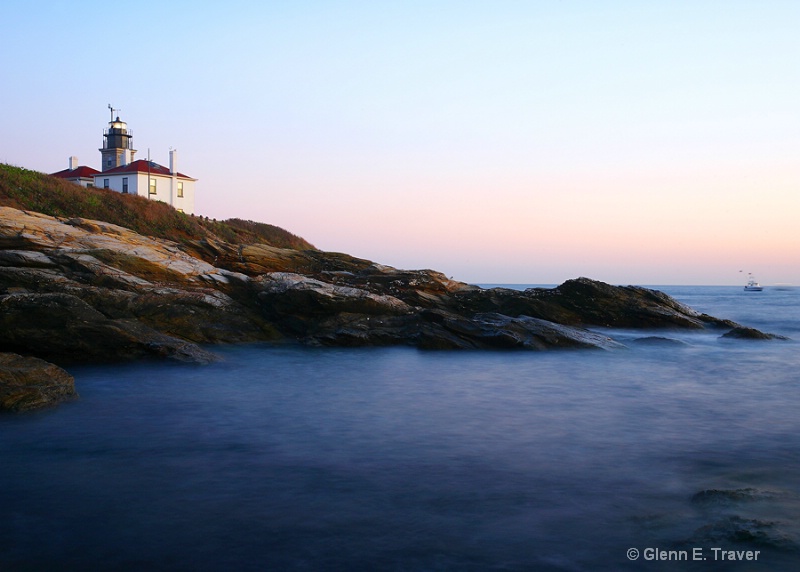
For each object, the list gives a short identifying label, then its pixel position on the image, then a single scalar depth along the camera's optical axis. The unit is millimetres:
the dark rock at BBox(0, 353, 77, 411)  10938
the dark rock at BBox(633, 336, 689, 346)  23695
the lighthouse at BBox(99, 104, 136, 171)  67250
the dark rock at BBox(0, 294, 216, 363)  15539
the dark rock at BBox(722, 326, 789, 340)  26438
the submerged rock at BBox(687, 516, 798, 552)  5984
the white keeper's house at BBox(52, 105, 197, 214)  56406
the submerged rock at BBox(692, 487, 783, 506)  7195
